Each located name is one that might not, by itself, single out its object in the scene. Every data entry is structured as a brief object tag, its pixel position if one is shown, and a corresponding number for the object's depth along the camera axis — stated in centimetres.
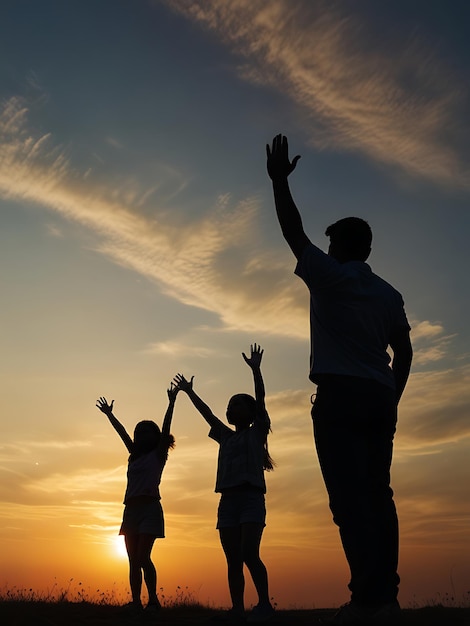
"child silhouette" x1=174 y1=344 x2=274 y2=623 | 789
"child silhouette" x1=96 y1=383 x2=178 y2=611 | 988
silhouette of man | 426
